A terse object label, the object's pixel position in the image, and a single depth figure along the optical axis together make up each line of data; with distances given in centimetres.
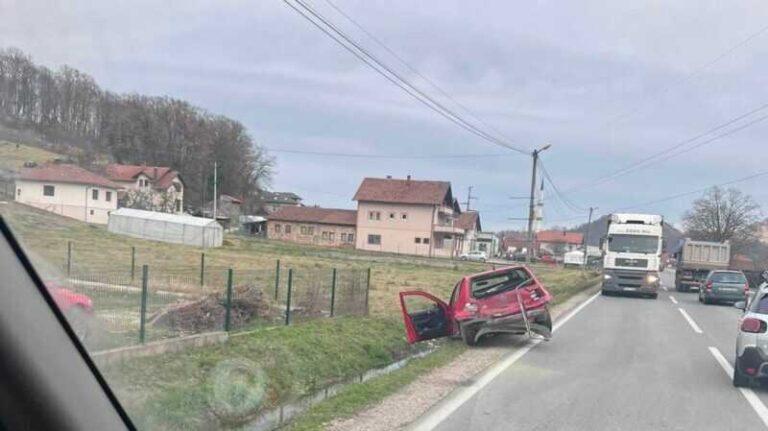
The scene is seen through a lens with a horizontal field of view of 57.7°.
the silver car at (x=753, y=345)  870
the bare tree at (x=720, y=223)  8544
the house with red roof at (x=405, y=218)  8200
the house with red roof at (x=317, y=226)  8544
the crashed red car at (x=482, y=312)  1235
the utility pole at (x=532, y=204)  3834
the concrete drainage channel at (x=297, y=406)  704
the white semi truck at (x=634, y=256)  2847
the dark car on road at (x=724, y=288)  2697
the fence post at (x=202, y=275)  1466
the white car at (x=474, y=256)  8056
